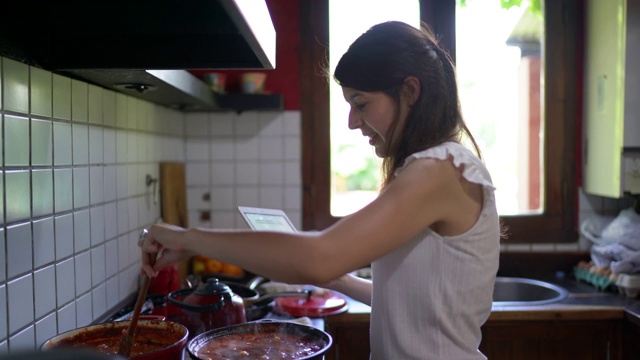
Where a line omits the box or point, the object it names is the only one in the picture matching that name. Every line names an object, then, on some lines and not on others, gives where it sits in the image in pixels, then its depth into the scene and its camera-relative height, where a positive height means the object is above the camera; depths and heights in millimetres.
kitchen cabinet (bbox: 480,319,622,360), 1922 -570
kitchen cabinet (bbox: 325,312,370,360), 1892 -559
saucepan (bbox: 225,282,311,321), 1737 -403
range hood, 1001 +260
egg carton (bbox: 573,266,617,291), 2115 -425
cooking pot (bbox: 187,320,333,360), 1120 -352
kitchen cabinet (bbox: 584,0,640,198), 2098 +256
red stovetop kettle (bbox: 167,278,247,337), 1391 -339
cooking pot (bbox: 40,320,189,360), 1098 -327
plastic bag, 2123 -241
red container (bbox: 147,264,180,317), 1902 -377
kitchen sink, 2252 -491
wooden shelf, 2340 +260
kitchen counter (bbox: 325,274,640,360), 1900 -540
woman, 922 -110
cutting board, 2230 -114
